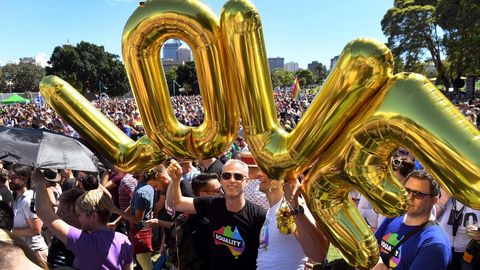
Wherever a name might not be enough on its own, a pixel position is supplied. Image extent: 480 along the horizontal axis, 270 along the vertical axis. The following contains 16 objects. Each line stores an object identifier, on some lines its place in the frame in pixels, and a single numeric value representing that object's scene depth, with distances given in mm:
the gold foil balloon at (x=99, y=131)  2127
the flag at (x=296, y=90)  19939
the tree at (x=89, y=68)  59156
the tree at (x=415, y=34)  35344
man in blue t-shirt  2219
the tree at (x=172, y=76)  67775
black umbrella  2388
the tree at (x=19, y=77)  73812
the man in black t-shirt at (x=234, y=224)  2719
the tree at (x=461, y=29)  27000
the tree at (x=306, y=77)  89638
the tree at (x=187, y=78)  65394
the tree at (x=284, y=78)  95812
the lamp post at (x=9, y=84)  71625
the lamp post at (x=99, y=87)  60794
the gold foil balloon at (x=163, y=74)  1796
